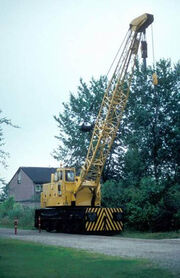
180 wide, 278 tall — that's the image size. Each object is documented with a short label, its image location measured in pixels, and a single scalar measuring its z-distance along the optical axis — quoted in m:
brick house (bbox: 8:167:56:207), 53.38
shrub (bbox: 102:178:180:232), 22.41
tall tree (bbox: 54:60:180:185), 32.28
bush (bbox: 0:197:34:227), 33.43
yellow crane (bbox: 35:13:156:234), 22.75
